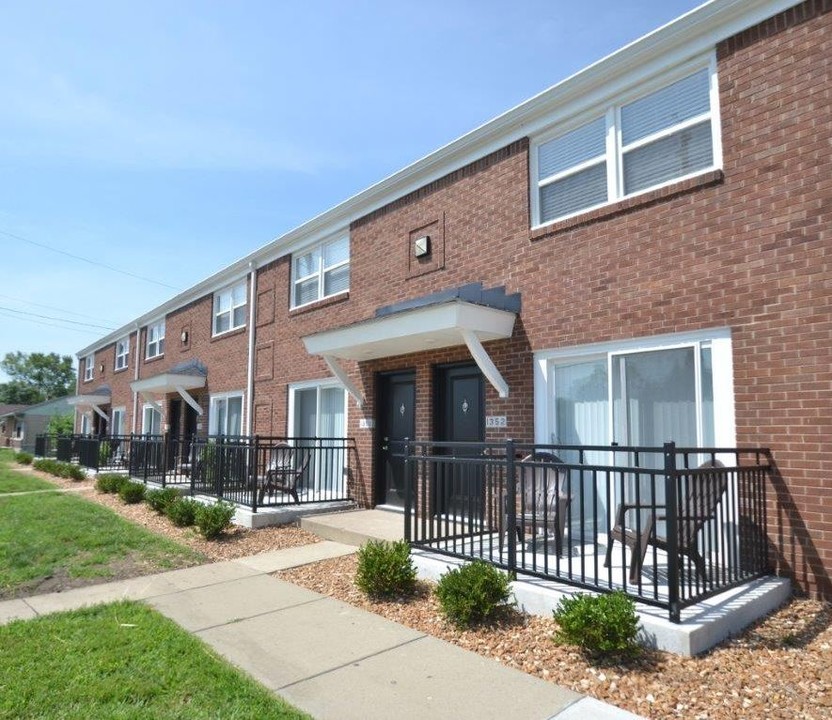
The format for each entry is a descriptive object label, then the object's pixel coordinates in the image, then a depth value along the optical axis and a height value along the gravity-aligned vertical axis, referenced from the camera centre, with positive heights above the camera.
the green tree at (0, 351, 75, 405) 77.25 +5.21
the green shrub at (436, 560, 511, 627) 4.40 -1.35
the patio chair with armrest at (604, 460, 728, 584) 4.23 -0.83
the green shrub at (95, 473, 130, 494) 12.08 -1.40
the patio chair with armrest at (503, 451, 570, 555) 5.88 -0.86
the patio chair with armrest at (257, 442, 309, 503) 9.48 -0.94
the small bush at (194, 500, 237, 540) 7.67 -1.37
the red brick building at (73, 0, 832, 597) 5.14 +1.60
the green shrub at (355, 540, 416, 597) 5.17 -1.39
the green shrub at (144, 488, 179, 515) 9.36 -1.33
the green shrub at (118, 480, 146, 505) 10.78 -1.43
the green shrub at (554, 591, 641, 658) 3.65 -1.31
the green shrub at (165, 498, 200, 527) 8.45 -1.40
